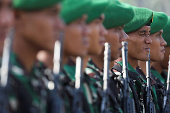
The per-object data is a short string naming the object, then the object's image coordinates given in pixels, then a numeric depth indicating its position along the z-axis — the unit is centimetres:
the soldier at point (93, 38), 1012
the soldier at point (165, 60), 1728
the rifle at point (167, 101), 1470
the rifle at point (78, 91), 902
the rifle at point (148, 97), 1406
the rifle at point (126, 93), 1226
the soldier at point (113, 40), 1132
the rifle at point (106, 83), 1035
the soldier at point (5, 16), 772
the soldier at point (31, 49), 758
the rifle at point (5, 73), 716
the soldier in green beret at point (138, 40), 1479
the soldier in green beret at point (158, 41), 1555
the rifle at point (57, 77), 805
